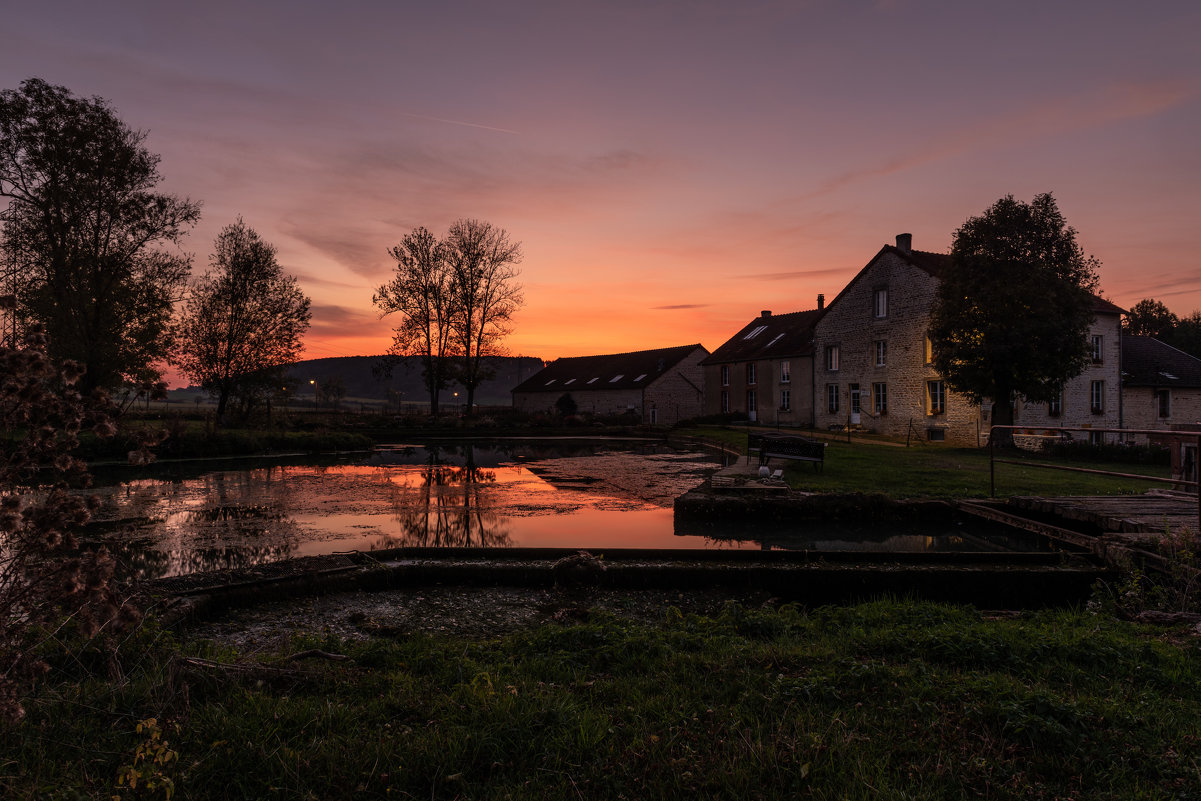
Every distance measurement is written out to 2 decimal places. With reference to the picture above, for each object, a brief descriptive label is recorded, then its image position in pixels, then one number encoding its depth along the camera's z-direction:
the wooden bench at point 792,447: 14.85
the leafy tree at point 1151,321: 61.00
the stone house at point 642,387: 51.28
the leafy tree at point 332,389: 98.40
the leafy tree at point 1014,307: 23.12
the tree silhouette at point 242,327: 32.31
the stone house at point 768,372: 39.12
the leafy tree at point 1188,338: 55.06
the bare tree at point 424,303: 44.03
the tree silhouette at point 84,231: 22.20
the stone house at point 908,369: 28.67
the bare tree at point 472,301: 44.69
